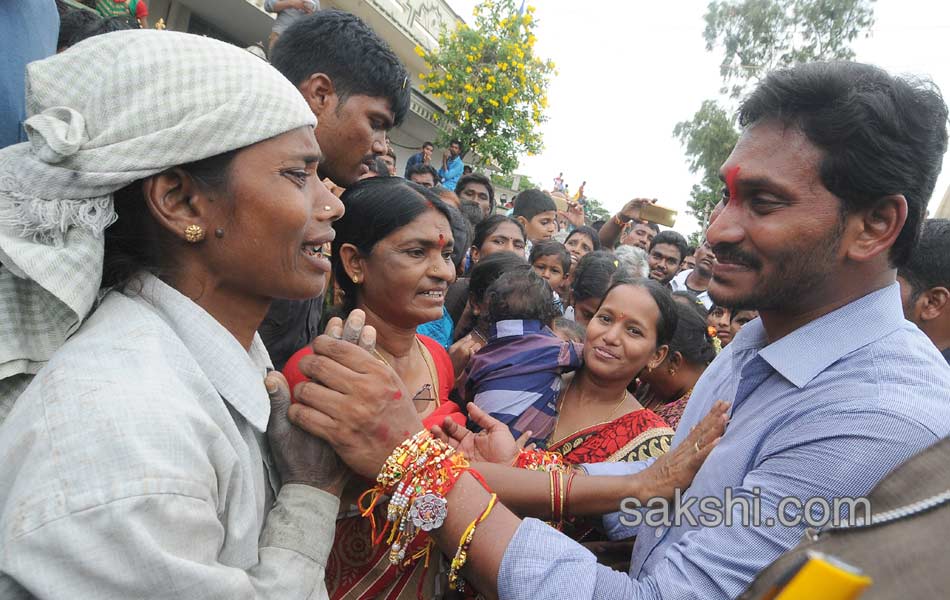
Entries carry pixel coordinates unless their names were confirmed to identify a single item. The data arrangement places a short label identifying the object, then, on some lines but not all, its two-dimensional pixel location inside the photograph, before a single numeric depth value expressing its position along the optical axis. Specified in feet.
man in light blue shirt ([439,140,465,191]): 31.78
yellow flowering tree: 35.88
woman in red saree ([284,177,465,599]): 7.83
